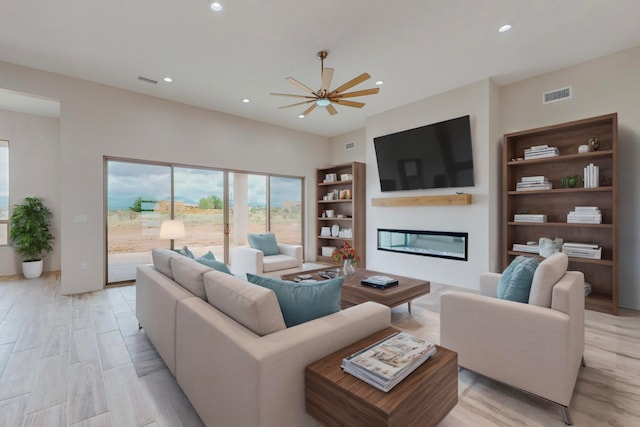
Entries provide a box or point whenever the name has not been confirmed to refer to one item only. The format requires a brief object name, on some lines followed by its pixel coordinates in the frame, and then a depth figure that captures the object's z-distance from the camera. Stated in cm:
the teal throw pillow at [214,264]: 237
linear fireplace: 447
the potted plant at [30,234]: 505
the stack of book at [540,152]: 373
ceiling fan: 301
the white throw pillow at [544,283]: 180
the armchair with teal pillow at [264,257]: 443
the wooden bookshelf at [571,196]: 332
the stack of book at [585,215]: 338
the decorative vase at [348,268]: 357
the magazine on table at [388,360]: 115
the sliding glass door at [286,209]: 655
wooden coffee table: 287
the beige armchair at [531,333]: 165
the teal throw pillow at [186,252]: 286
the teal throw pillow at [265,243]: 500
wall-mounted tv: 435
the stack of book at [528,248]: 383
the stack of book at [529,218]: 383
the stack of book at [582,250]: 339
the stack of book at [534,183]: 381
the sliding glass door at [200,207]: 521
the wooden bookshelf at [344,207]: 607
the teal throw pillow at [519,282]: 195
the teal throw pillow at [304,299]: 154
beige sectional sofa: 118
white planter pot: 503
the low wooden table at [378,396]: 104
